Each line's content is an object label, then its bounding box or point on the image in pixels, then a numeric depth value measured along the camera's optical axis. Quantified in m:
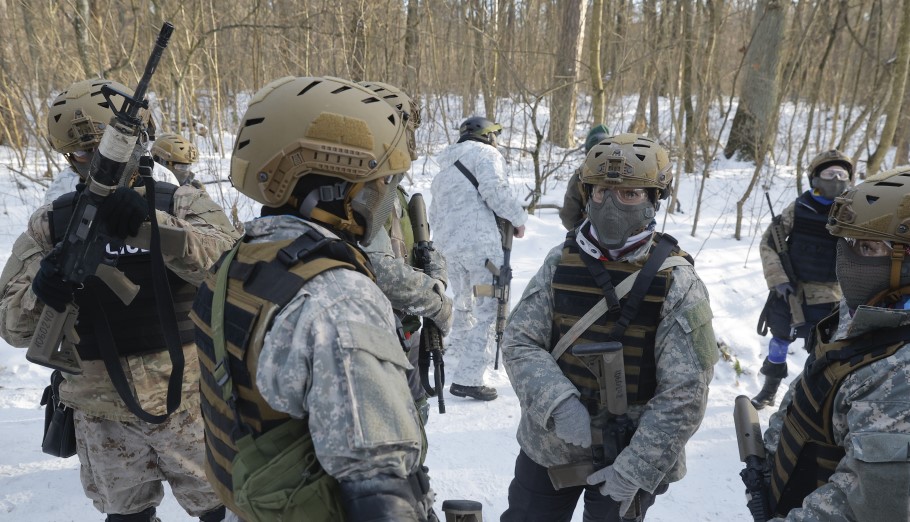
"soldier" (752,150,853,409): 4.17
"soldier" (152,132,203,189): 5.57
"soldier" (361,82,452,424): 2.69
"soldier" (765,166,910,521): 1.39
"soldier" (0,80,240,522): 2.33
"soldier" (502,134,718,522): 2.09
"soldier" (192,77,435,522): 1.17
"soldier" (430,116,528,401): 4.65
